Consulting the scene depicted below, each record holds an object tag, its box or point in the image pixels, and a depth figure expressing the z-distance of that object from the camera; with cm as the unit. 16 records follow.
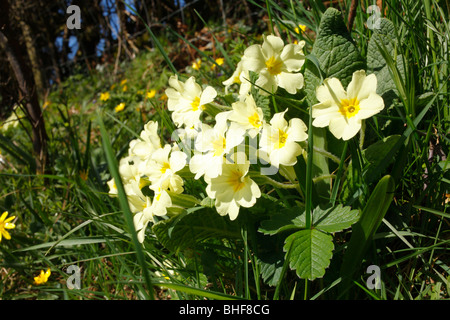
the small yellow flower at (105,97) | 85
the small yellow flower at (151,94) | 69
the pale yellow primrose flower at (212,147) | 29
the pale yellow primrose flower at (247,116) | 31
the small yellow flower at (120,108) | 76
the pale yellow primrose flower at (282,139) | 29
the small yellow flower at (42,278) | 40
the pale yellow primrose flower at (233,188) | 29
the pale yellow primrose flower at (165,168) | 32
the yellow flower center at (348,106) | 29
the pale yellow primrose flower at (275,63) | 32
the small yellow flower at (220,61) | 67
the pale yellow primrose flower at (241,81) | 34
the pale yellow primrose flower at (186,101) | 35
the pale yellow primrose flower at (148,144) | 35
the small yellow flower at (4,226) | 41
